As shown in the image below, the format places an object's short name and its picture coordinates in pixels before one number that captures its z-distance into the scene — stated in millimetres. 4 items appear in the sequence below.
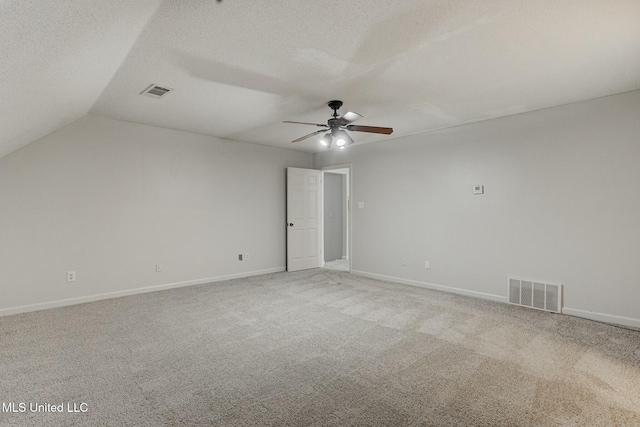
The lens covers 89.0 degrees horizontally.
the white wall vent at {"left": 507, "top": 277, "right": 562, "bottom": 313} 3981
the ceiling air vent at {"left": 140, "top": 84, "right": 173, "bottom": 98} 3336
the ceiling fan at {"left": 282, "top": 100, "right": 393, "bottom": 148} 3601
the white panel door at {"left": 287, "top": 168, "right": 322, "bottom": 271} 6582
